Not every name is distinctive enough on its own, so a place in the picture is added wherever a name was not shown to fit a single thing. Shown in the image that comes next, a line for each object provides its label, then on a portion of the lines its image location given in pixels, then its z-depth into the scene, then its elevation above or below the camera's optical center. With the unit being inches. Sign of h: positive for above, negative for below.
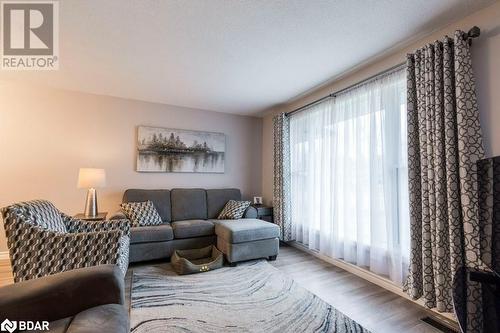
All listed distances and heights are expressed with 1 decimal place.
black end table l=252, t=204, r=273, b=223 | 157.1 -29.2
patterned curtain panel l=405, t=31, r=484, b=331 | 66.6 -0.4
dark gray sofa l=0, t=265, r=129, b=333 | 41.3 -24.9
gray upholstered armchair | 68.6 -22.7
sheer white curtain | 90.0 -4.4
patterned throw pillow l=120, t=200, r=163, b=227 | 125.2 -23.3
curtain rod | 68.1 +38.0
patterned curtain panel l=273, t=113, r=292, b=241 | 150.6 -5.3
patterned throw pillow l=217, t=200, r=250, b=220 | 145.2 -25.4
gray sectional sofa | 116.3 -31.7
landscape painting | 150.1 +13.2
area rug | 70.5 -46.7
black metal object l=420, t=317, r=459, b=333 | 68.5 -47.4
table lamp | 118.8 -6.1
